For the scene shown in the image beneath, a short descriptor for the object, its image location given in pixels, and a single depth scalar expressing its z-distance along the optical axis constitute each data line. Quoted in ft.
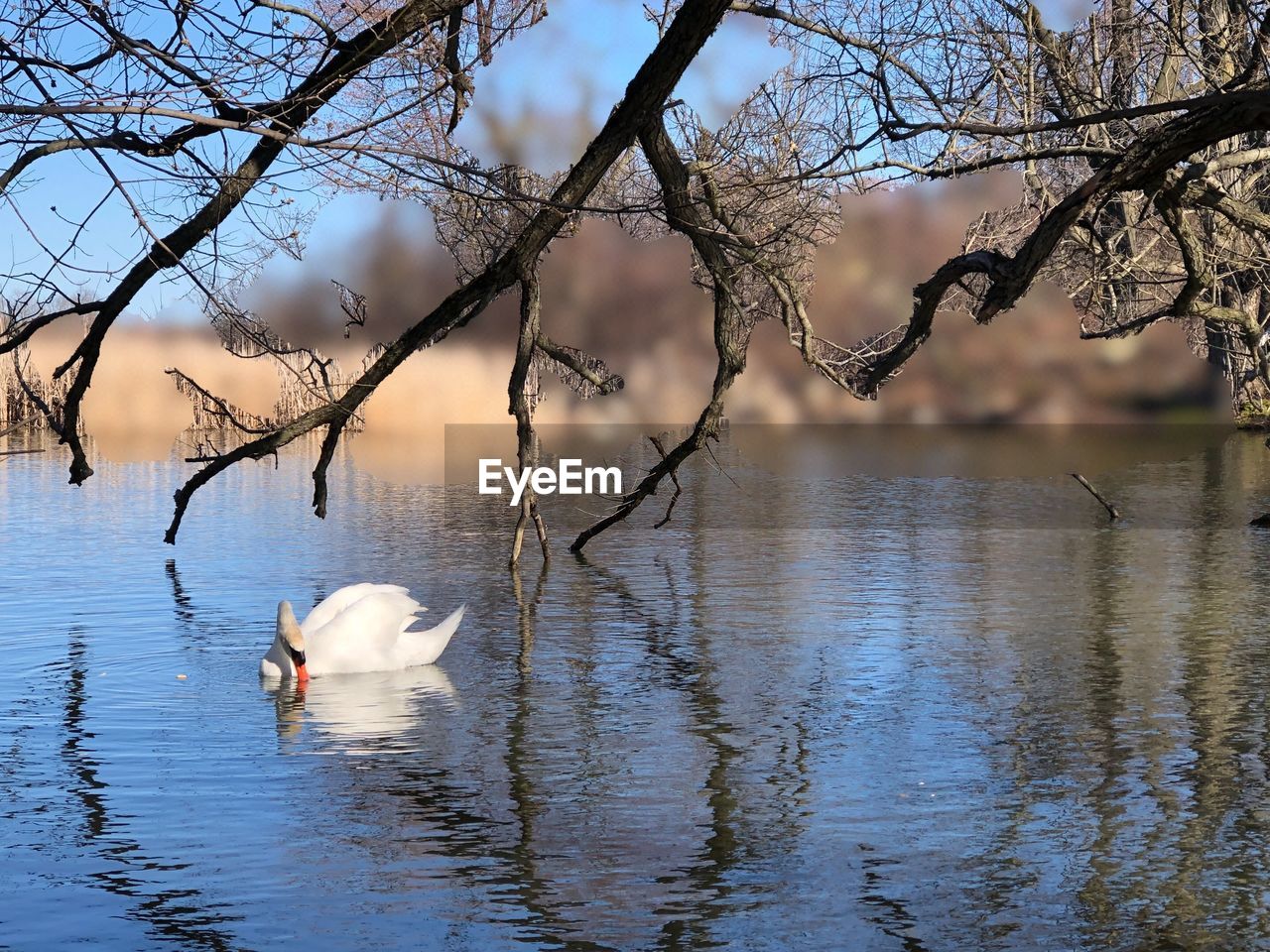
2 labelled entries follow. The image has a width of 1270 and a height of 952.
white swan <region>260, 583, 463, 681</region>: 37.47
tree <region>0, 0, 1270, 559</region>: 24.47
